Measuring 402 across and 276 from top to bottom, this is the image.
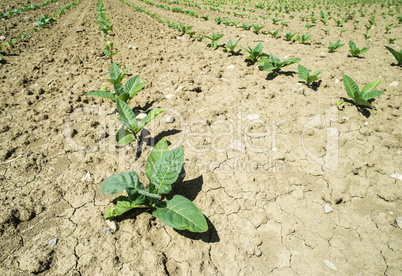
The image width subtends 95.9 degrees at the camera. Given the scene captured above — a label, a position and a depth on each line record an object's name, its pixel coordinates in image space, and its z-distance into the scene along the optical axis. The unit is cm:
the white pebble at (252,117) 238
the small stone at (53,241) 135
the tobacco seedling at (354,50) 342
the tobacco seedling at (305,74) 270
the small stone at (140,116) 243
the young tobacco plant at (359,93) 228
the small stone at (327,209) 150
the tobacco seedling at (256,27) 517
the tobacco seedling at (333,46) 367
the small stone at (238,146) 204
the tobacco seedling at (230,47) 376
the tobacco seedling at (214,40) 410
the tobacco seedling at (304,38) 427
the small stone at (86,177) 180
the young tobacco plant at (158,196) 124
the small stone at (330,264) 122
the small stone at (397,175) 165
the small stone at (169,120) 236
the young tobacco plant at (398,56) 301
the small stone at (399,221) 137
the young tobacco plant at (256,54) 330
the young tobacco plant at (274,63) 292
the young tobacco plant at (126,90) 228
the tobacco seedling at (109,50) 372
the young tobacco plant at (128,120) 196
